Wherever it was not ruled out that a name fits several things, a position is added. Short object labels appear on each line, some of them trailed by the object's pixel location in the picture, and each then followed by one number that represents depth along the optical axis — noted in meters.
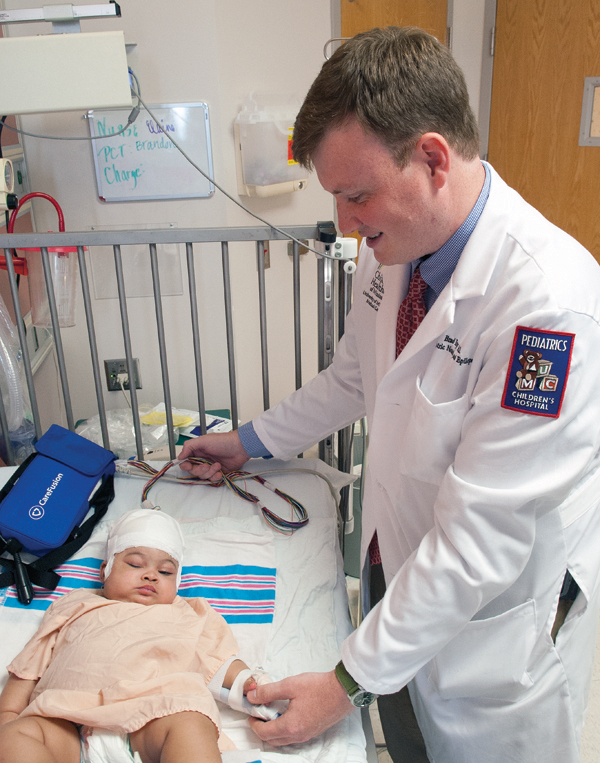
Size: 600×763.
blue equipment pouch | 1.37
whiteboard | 2.57
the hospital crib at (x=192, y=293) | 1.66
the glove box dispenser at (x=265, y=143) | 2.67
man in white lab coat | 0.87
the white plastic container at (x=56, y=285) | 2.25
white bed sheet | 1.05
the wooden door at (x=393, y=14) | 3.04
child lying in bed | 1.03
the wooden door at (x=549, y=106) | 2.63
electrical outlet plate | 2.85
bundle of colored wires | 1.51
